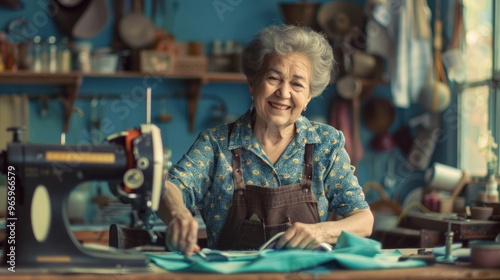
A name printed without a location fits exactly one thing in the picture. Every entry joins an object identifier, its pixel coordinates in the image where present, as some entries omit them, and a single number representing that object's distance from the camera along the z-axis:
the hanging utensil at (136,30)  6.00
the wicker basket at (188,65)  5.96
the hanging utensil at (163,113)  6.12
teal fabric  2.18
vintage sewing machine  2.15
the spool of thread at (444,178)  4.80
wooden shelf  5.71
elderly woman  2.99
